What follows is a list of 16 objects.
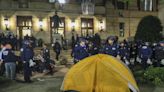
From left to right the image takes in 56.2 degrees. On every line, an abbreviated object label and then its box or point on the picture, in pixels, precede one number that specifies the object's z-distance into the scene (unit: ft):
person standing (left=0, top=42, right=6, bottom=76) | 23.56
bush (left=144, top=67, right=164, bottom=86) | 20.85
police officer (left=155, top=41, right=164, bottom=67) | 26.10
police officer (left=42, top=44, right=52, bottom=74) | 28.07
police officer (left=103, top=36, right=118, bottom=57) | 22.55
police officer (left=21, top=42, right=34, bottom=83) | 22.23
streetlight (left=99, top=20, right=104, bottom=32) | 53.96
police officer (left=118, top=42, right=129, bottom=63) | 25.45
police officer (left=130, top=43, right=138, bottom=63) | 30.72
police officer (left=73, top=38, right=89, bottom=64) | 22.33
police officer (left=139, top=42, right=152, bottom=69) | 26.63
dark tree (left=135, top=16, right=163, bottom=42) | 33.93
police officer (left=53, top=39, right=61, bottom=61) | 38.08
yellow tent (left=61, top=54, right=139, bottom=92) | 9.49
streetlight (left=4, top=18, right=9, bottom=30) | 46.68
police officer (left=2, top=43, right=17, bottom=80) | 21.78
